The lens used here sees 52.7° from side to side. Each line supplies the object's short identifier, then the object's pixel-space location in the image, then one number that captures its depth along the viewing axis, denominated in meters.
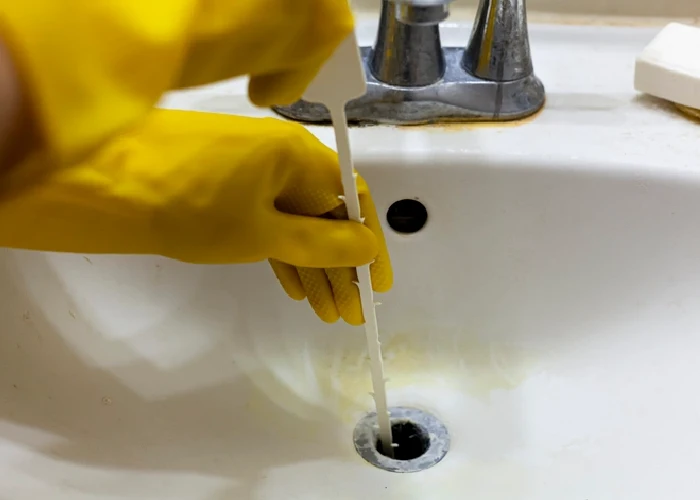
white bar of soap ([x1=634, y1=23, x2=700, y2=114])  0.41
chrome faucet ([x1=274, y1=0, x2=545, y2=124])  0.40
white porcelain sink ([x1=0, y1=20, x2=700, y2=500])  0.36
